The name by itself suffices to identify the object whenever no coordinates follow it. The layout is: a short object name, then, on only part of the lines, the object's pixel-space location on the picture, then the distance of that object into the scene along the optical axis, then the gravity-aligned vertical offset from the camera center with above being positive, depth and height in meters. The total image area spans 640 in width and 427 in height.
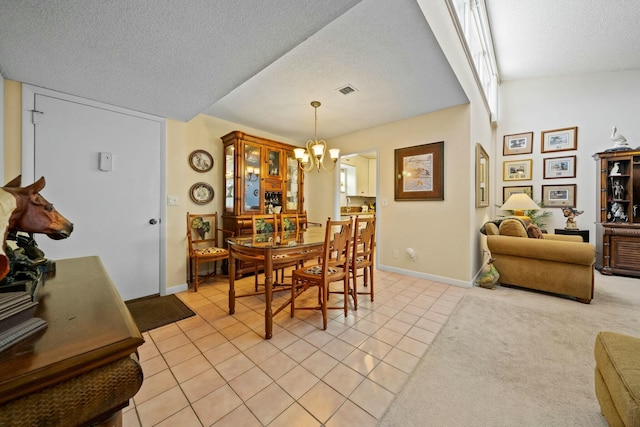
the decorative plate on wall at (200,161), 3.26 +0.72
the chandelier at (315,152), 2.64 +0.72
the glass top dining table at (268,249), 1.86 -0.33
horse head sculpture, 0.67 -0.01
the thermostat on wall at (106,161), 2.37 +0.51
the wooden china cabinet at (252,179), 3.31 +0.50
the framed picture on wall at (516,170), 4.60 +0.87
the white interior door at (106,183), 2.16 +0.28
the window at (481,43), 2.70 +2.42
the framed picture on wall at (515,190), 4.58 +0.45
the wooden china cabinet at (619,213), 3.38 +0.00
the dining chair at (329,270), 1.97 -0.55
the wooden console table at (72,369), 0.44 -0.33
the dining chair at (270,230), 2.04 -0.26
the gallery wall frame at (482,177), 3.33 +0.57
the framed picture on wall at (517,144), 4.57 +1.39
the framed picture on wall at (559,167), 4.19 +0.84
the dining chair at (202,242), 2.95 -0.44
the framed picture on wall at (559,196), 4.20 +0.32
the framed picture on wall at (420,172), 3.21 +0.58
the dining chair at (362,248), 2.25 -0.38
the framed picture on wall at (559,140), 4.18 +1.35
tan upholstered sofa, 2.47 -0.56
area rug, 2.13 -1.02
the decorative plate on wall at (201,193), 3.27 +0.26
